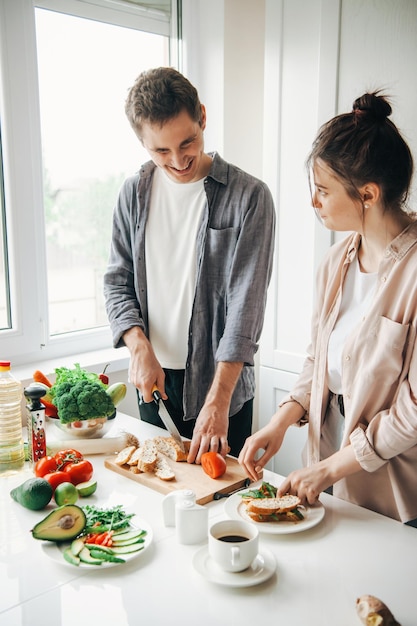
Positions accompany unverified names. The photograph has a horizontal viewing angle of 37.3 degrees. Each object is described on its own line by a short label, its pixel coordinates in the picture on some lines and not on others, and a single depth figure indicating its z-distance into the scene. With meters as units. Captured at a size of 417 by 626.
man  1.72
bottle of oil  1.67
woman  1.38
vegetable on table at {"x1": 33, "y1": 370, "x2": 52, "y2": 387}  1.97
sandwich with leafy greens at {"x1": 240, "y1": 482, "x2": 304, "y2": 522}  1.30
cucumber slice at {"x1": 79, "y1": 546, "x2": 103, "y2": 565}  1.15
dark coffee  1.16
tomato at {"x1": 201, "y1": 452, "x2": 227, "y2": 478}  1.51
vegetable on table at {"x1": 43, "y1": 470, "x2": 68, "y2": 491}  1.48
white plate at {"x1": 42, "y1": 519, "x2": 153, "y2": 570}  1.15
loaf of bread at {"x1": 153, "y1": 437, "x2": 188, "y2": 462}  1.62
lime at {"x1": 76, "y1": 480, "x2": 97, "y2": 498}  1.46
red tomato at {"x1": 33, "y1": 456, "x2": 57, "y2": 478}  1.55
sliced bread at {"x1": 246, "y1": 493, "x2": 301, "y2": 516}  1.31
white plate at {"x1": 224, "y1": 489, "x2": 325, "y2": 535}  1.26
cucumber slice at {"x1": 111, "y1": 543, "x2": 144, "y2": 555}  1.19
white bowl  1.77
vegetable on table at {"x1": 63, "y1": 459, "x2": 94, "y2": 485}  1.50
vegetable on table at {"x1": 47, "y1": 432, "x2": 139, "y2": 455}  1.75
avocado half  1.23
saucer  1.08
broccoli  1.75
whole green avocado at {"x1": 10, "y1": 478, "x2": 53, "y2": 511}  1.39
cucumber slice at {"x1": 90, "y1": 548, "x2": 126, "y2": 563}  1.15
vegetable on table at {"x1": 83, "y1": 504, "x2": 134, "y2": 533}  1.27
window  2.36
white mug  1.10
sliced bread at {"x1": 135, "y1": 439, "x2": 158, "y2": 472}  1.56
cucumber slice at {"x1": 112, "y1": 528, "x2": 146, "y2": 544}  1.23
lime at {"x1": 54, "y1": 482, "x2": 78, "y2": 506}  1.40
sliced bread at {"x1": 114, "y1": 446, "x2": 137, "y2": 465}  1.62
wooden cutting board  1.46
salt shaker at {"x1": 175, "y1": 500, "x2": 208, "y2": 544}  1.24
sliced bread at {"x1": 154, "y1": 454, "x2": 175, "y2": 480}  1.51
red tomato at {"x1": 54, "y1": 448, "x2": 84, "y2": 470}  1.57
